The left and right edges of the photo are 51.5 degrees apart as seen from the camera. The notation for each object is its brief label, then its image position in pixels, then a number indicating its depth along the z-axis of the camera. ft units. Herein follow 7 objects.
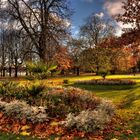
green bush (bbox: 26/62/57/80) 31.62
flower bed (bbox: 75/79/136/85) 41.93
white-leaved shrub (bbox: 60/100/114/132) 15.06
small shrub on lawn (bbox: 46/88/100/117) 18.40
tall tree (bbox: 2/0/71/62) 49.18
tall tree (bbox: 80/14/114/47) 99.61
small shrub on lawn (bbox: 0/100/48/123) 17.08
